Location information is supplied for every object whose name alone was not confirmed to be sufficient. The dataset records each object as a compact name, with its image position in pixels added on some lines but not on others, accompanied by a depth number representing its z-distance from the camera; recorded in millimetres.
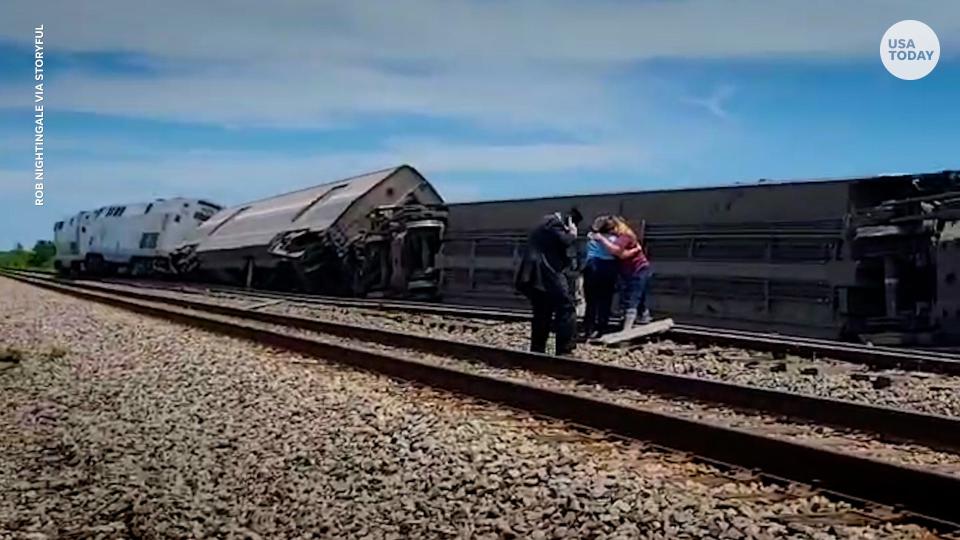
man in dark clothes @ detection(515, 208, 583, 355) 10672
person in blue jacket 12273
